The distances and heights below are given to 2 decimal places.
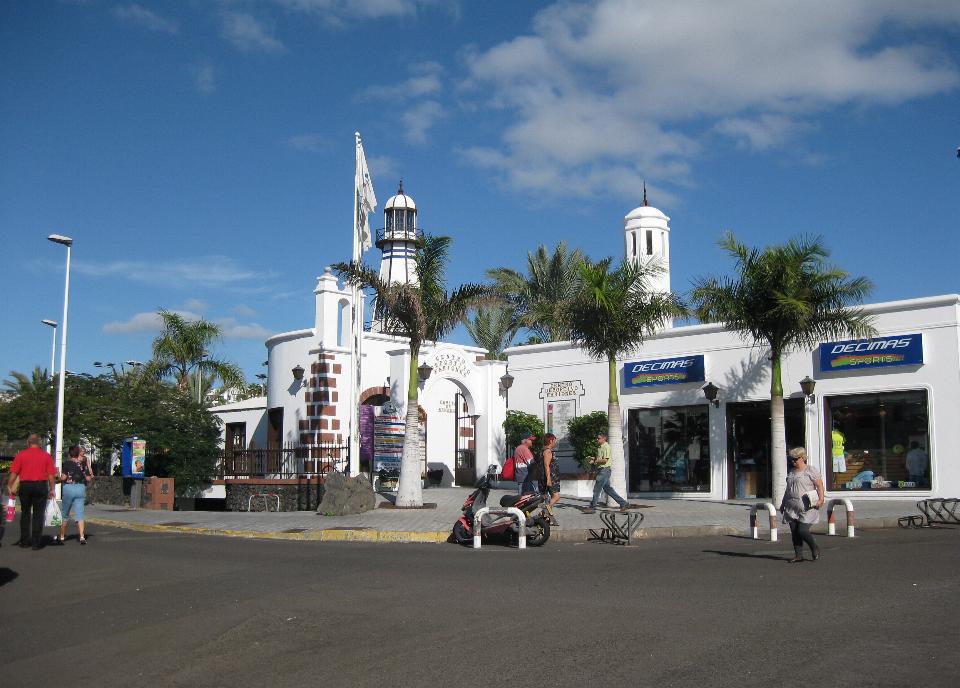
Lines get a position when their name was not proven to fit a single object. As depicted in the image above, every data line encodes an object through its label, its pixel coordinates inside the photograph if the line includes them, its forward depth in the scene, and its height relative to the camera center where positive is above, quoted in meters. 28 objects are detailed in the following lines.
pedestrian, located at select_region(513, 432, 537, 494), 16.89 -0.04
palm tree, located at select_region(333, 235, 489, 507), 19.66 +3.19
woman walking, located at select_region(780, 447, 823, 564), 11.24 -0.54
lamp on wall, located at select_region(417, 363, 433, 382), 26.19 +2.40
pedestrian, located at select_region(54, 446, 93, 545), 15.35 -0.53
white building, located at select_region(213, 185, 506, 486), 26.11 +1.82
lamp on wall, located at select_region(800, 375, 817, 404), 21.84 +1.73
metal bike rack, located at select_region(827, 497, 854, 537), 14.53 -0.89
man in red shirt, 14.16 -0.37
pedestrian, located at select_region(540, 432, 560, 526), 16.28 -0.22
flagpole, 20.19 +2.61
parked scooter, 14.18 -0.95
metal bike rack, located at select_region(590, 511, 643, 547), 14.32 -1.10
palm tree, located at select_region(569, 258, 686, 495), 19.56 +3.10
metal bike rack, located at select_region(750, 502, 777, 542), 13.84 -0.89
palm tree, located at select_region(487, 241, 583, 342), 44.22 +8.51
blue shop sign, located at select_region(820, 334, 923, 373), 20.83 +2.45
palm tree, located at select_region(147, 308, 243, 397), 38.94 +4.48
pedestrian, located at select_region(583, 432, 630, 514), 18.53 -0.29
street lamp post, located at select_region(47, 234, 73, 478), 21.48 +2.20
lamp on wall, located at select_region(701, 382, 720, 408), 23.59 +1.72
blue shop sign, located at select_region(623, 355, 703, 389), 24.42 +2.33
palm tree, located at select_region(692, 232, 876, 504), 18.91 +3.27
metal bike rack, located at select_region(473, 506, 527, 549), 13.79 -0.93
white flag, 21.31 +5.88
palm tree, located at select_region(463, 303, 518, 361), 46.79 +6.36
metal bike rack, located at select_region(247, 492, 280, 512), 22.02 -0.90
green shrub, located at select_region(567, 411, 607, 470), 24.97 +0.70
